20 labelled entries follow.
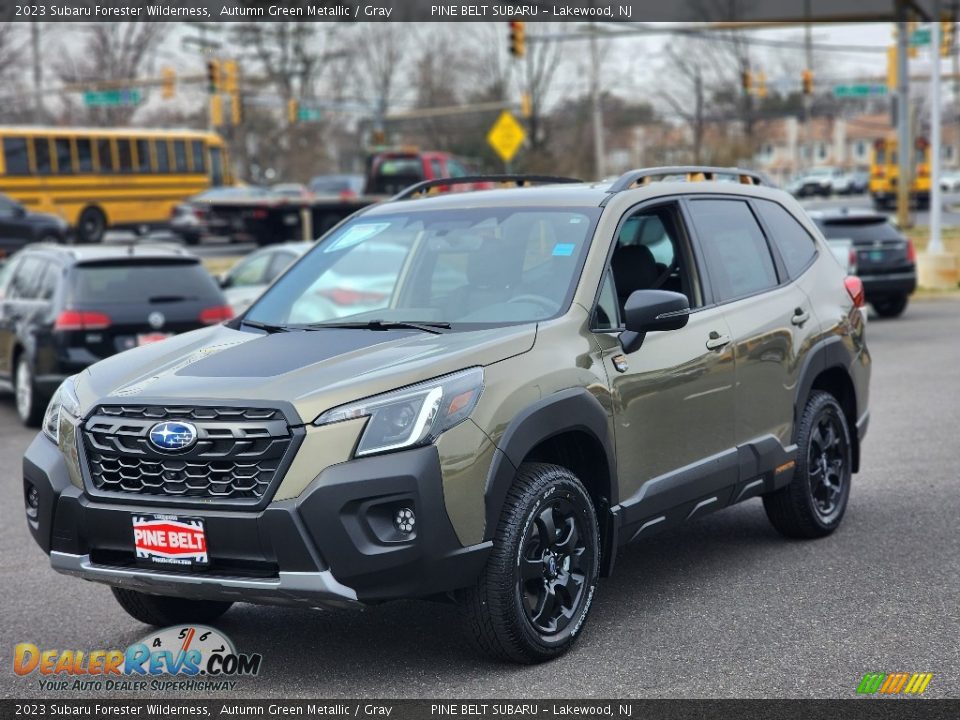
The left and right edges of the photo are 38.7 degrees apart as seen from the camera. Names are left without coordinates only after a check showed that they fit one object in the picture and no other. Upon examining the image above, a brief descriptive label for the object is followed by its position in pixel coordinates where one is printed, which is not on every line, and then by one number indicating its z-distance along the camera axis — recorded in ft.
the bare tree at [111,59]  197.16
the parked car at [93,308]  38.83
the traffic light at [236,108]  172.96
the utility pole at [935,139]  81.74
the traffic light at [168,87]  152.00
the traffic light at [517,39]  97.30
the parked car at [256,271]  52.49
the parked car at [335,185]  129.90
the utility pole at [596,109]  140.97
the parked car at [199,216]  118.21
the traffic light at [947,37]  109.97
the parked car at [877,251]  63.93
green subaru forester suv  14.67
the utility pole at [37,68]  161.27
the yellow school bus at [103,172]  122.83
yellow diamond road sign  92.94
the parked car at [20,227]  104.58
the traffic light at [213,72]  133.49
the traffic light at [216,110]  162.50
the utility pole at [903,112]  102.22
